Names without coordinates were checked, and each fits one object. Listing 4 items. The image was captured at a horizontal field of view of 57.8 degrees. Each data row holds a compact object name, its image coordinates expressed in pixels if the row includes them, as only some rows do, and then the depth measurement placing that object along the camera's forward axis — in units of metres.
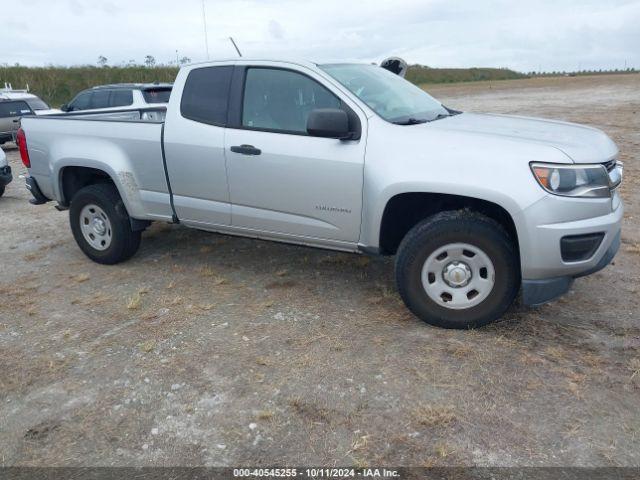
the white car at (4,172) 8.58
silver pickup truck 3.49
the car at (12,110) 13.92
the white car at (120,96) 12.09
